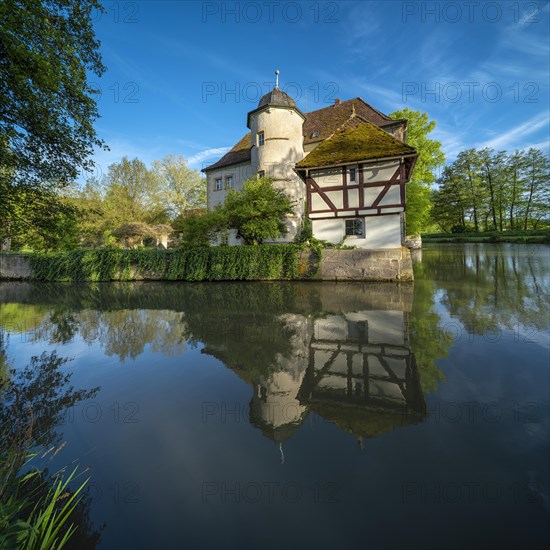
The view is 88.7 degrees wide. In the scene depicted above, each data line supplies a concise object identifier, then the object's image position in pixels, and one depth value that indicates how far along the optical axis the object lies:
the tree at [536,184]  43.28
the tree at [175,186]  34.59
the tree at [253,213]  14.42
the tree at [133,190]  32.25
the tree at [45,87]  5.48
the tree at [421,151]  26.06
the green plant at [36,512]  1.52
